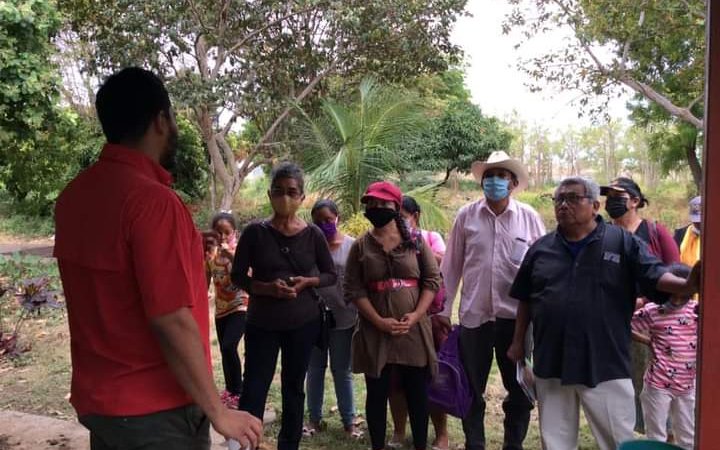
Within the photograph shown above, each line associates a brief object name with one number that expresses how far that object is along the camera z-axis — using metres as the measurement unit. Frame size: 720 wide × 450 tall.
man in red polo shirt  1.56
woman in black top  3.34
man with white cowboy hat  3.57
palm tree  7.99
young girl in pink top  3.38
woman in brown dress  3.42
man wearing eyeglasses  2.81
